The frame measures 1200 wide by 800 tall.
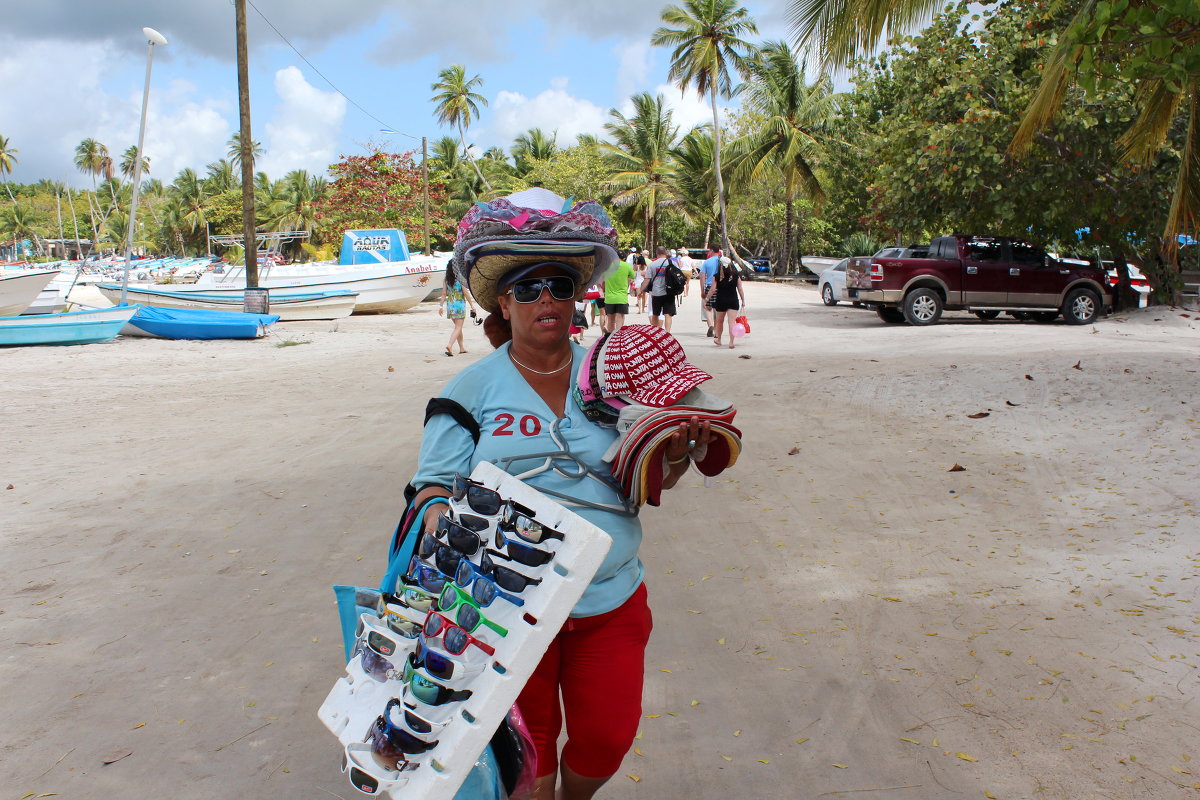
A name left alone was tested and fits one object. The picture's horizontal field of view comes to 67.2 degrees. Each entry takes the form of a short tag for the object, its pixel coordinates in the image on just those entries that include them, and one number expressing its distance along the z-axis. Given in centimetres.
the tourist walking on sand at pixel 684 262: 2725
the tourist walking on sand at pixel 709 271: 1534
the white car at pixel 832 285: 2623
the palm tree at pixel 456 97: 5216
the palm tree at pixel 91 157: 10806
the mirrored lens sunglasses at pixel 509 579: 190
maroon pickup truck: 1859
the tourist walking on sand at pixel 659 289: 1616
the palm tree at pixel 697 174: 4719
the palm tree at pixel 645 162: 4781
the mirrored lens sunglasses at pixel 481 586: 191
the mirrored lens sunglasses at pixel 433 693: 186
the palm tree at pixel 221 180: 8669
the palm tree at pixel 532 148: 5819
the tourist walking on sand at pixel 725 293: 1495
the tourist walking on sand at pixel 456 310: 1461
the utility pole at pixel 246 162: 2059
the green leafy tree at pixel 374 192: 4075
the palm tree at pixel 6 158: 9238
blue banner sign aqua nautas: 2795
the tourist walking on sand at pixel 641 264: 2306
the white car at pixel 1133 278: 1975
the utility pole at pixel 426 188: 3664
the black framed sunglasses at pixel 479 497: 200
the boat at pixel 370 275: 2550
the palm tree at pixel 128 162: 10454
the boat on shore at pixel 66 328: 1700
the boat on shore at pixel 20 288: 1880
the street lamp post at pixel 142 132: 1794
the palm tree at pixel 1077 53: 670
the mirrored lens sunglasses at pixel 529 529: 193
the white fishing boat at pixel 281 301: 2411
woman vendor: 231
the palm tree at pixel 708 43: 3878
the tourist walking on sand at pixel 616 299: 1505
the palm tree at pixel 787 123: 3994
